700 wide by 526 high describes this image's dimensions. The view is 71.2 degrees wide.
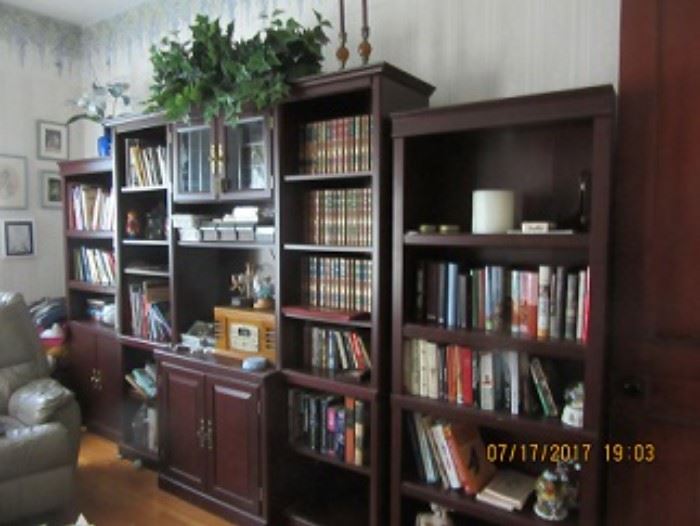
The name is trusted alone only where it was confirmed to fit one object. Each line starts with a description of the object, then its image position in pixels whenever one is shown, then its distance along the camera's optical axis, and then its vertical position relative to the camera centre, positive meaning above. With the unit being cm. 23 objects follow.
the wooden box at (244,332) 220 -49
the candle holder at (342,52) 198 +71
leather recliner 197 -87
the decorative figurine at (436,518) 181 -109
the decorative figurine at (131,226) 279 +0
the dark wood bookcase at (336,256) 181 -18
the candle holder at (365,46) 192 +71
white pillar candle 166 +6
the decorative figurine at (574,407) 152 -57
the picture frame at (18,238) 324 -9
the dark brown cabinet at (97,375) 289 -92
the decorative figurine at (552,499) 159 -89
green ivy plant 194 +66
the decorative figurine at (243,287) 245 -32
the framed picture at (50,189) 344 +25
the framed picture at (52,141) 342 +60
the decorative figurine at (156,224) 271 +1
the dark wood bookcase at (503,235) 144 -1
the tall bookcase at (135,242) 265 -9
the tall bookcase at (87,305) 292 -52
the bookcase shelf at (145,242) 256 -9
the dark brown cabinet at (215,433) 208 -94
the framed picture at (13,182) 321 +29
